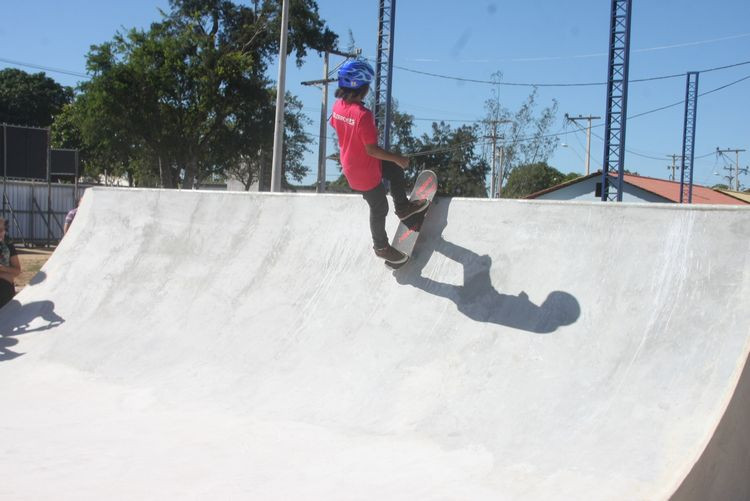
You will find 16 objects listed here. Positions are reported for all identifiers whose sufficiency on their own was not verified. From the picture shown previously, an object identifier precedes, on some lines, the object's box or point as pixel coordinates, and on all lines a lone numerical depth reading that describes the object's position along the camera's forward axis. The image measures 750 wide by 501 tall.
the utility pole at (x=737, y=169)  83.31
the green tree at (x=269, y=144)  33.66
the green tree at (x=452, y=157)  51.62
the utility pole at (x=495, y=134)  42.97
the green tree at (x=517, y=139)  42.16
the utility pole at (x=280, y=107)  19.33
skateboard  4.98
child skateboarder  4.68
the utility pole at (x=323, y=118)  27.66
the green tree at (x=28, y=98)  58.22
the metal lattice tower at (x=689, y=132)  29.03
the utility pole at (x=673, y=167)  86.94
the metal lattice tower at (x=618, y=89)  16.69
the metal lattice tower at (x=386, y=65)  18.78
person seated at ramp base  6.91
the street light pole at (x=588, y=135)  49.16
